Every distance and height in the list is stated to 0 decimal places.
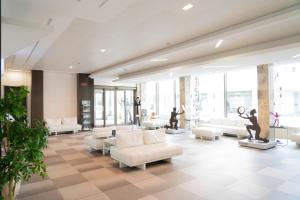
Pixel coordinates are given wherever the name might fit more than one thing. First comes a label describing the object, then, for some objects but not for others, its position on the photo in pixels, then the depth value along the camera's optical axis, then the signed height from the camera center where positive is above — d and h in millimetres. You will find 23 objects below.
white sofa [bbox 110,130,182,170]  4770 -1212
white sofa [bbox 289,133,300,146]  7066 -1291
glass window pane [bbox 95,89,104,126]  13406 -333
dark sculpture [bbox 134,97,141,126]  15009 -157
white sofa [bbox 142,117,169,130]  12445 -1338
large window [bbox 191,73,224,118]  11584 +451
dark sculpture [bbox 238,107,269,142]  7477 -911
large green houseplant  2311 -478
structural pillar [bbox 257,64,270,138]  7953 +165
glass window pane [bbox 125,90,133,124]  14969 -158
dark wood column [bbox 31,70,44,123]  10250 +484
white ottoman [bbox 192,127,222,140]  8548 -1324
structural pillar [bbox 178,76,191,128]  12050 +358
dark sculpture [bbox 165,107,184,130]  11062 -974
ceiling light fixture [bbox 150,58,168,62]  7661 +1731
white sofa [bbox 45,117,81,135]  10195 -1152
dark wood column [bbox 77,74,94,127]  11766 +744
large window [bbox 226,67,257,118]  10205 +683
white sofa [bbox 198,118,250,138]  8883 -1156
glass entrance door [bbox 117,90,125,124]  14500 -260
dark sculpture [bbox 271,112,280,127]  8148 -651
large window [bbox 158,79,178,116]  14766 +522
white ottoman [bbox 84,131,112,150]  6520 -1238
